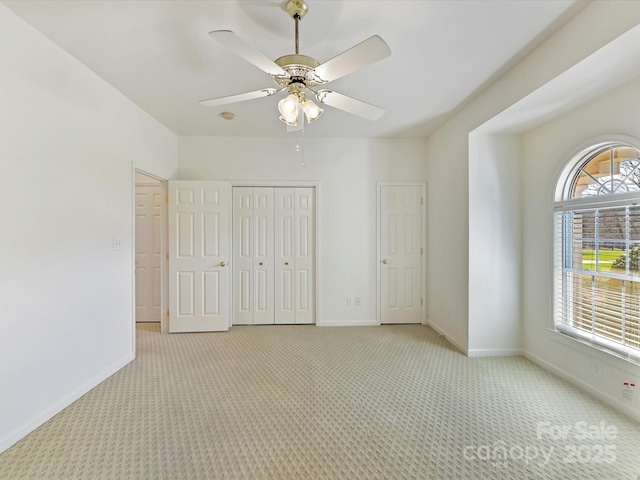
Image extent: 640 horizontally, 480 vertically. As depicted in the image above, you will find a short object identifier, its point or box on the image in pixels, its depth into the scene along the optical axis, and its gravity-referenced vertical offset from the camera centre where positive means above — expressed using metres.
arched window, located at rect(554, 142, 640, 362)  1.99 -0.10
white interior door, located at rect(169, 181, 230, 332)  3.58 -0.27
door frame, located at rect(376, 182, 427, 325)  3.92 -0.09
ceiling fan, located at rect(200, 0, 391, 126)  1.29 +0.87
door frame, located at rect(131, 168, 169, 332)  3.60 -0.33
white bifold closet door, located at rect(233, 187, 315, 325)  3.90 -0.26
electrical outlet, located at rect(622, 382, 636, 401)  1.91 -1.08
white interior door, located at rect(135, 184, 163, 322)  4.08 -0.31
